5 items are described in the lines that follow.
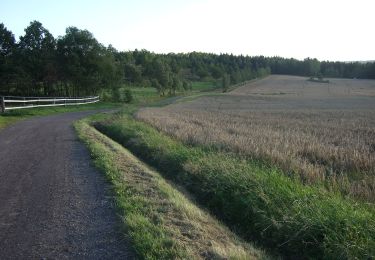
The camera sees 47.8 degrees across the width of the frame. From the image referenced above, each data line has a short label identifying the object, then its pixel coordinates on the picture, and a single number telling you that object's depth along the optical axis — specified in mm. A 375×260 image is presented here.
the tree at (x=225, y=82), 120875
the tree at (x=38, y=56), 54066
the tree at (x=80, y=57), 56841
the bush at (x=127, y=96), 64562
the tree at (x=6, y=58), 52281
